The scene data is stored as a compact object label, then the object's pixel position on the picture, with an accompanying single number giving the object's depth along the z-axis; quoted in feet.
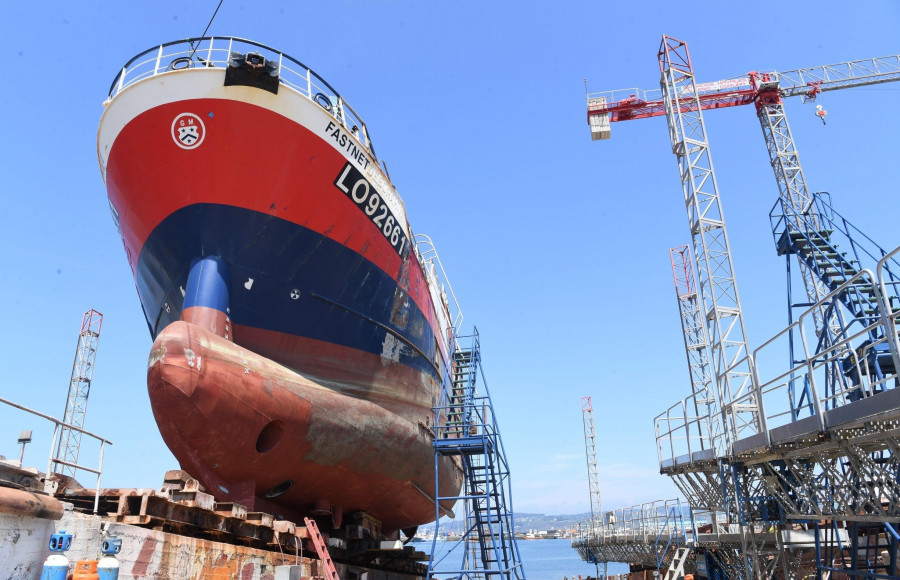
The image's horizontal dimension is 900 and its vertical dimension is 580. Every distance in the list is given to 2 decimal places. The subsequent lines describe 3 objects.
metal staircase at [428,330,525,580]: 36.04
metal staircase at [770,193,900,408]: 42.14
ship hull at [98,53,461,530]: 29.58
